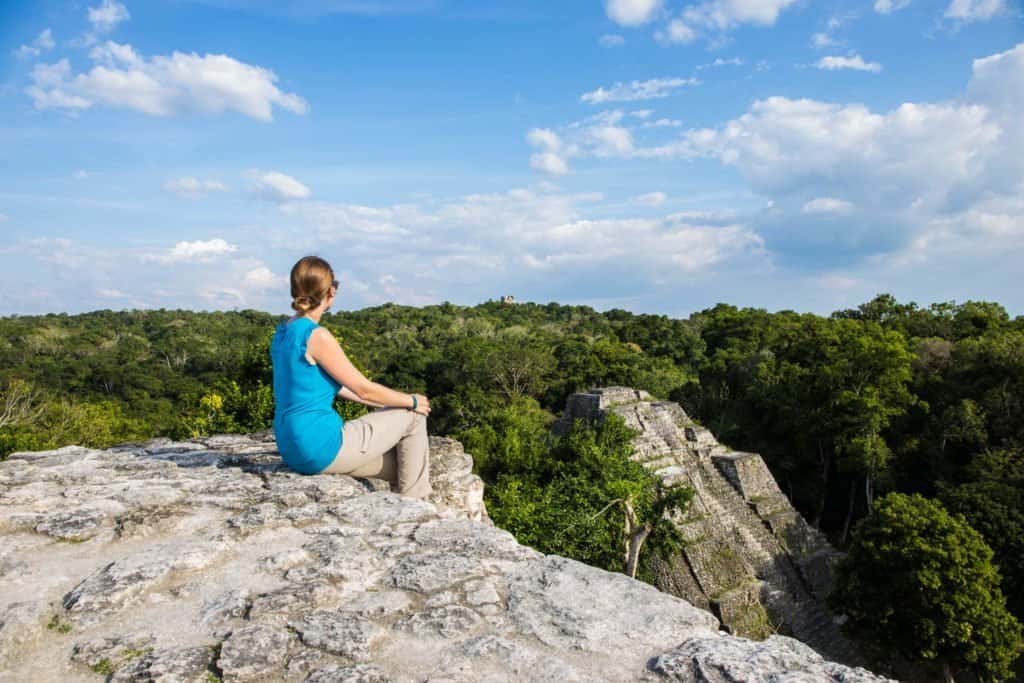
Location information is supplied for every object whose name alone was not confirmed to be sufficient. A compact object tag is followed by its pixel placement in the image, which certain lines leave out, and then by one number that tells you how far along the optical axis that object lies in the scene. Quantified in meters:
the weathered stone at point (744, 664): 1.63
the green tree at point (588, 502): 8.59
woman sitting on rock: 2.85
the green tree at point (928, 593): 9.77
